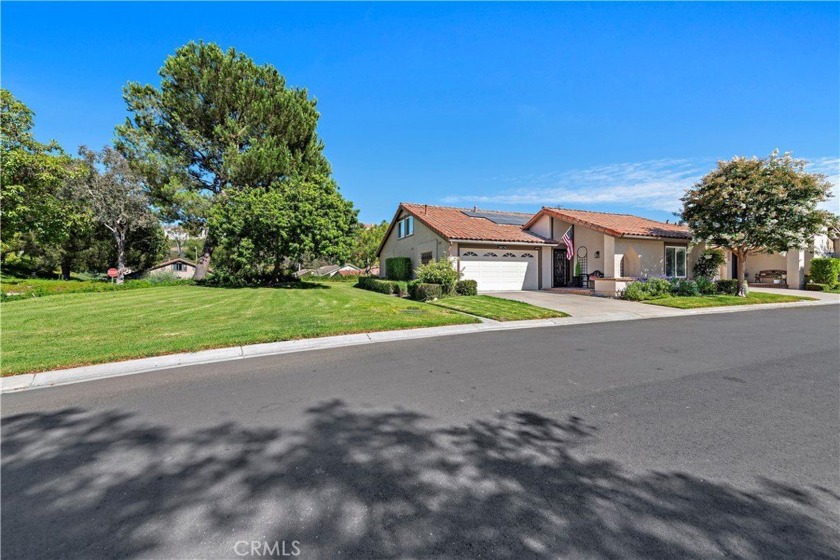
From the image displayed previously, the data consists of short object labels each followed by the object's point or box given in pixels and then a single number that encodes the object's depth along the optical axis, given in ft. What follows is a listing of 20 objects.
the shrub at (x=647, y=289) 52.44
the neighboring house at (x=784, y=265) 72.38
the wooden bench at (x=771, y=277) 76.18
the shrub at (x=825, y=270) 69.05
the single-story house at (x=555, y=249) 62.59
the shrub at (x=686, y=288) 56.24
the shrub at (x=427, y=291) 50.96
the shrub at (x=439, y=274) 54.44
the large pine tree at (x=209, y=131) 83.05
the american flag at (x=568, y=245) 65.79
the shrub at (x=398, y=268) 79.77
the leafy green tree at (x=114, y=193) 96.22
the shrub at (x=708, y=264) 66.33
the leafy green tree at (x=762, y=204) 52.39
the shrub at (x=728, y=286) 59.67
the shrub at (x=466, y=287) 57.52
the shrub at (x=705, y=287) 58.34
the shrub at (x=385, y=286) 60.95
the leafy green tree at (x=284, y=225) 71.36
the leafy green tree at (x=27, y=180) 61.36
